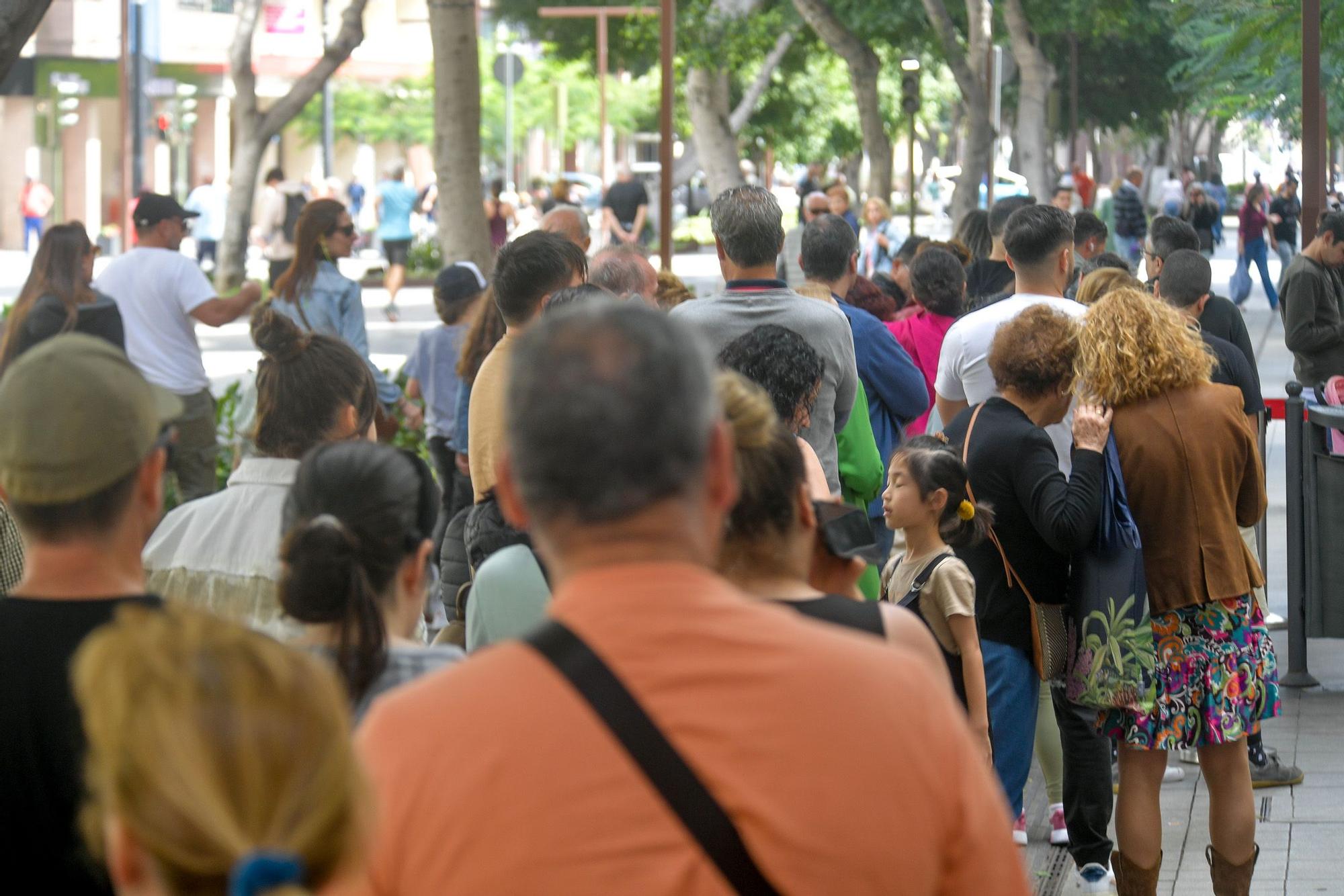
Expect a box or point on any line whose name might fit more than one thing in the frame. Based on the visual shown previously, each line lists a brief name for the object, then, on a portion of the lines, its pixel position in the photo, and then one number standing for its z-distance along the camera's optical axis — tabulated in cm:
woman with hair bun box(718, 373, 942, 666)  554
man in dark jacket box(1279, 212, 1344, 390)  1795
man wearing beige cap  469
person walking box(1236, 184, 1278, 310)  4931
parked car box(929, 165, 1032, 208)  7504
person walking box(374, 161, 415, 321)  4900
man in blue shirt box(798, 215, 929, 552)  1331
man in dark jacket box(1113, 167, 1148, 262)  5028
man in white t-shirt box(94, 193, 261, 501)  1823
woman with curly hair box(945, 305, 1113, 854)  1009
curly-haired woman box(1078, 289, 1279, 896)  992
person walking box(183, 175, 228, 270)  6269
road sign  5359
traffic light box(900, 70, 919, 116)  5125
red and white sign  10950
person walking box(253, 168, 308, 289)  4009
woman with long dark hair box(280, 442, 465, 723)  544
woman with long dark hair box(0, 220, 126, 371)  1612
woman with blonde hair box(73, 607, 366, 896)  279
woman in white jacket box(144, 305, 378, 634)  771
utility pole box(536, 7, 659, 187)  5353
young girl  953
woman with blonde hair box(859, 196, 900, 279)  3912
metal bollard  1557
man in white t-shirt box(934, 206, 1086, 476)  1254
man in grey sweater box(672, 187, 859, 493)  1084
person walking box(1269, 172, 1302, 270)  5272
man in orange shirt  369
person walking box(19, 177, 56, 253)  7956
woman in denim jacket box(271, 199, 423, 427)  1752
